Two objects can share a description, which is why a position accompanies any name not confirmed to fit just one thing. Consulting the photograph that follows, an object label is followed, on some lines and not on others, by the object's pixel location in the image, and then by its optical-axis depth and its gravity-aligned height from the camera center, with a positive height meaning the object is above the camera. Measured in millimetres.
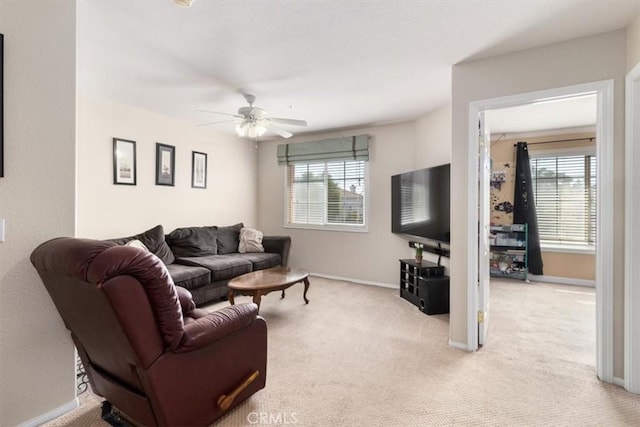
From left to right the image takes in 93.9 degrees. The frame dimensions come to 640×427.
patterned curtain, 4883 +137
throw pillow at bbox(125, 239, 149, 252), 3160 -322
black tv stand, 3340 -844
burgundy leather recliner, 1204 -585
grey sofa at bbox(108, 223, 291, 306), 3451 -597
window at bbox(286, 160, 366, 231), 4840 +327
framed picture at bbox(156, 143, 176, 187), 4074 +680
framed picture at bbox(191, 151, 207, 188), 4574 +676
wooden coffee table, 2971 -718
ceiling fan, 3111 +978
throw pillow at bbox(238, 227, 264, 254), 4613 -448
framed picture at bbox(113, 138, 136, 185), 3604 +629
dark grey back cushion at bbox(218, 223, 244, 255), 4508 -411
